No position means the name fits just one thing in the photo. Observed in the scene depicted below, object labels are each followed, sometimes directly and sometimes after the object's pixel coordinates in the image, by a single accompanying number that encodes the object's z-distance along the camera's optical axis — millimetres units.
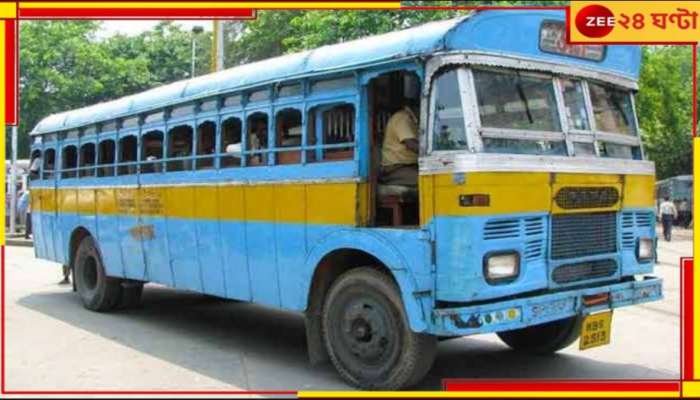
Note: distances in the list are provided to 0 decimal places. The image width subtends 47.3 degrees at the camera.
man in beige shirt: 5879
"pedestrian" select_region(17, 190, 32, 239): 21184
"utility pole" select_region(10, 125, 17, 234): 20353
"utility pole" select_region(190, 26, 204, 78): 22712
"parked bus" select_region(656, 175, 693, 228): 34875
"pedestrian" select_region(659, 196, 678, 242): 24222
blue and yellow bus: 5332
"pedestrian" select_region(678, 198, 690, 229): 35344
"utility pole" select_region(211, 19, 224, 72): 15339
